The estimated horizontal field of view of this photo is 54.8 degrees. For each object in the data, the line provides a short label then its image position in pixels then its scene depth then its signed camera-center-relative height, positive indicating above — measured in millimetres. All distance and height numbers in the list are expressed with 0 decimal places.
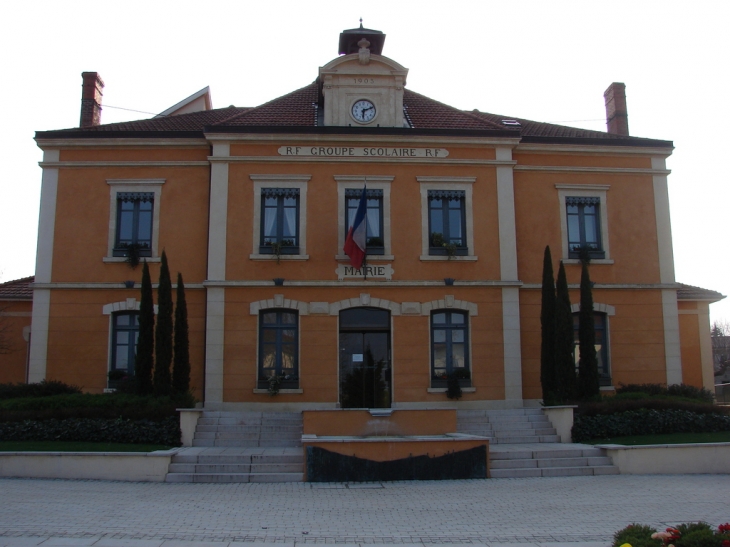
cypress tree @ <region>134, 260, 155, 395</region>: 16658 +722
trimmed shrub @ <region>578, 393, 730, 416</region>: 16141 -808
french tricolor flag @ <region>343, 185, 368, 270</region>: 18516 +3543
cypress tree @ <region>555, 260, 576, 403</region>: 17125 +493
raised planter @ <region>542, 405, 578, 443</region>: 15977 -1144
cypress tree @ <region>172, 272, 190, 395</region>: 16719 +554
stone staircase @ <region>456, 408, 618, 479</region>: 13547 -1589
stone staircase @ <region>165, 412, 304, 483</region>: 12930 -1587
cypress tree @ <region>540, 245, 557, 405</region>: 17547 +934
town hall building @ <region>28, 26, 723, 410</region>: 18875 +3447
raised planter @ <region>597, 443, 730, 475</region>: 13680 -1694
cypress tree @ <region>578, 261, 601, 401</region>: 17330 +524
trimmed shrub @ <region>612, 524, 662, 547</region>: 6250 -1515
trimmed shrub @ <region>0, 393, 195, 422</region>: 15234 -760
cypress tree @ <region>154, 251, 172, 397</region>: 16562 +881
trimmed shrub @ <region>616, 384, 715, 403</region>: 18828 -531
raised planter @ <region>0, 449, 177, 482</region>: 12867 -1685
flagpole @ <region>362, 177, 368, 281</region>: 18938 +3214
